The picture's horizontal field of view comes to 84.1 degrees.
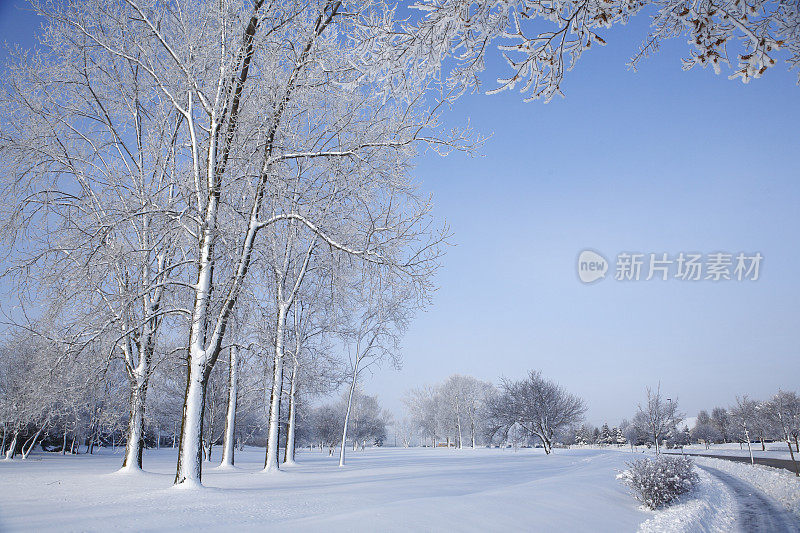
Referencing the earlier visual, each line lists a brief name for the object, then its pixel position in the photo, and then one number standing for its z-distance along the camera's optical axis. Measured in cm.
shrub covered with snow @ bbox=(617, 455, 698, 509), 1287
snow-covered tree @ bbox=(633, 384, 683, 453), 4713
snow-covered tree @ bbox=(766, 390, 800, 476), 4562
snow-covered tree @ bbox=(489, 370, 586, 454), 4584
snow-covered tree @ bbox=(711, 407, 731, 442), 7784
